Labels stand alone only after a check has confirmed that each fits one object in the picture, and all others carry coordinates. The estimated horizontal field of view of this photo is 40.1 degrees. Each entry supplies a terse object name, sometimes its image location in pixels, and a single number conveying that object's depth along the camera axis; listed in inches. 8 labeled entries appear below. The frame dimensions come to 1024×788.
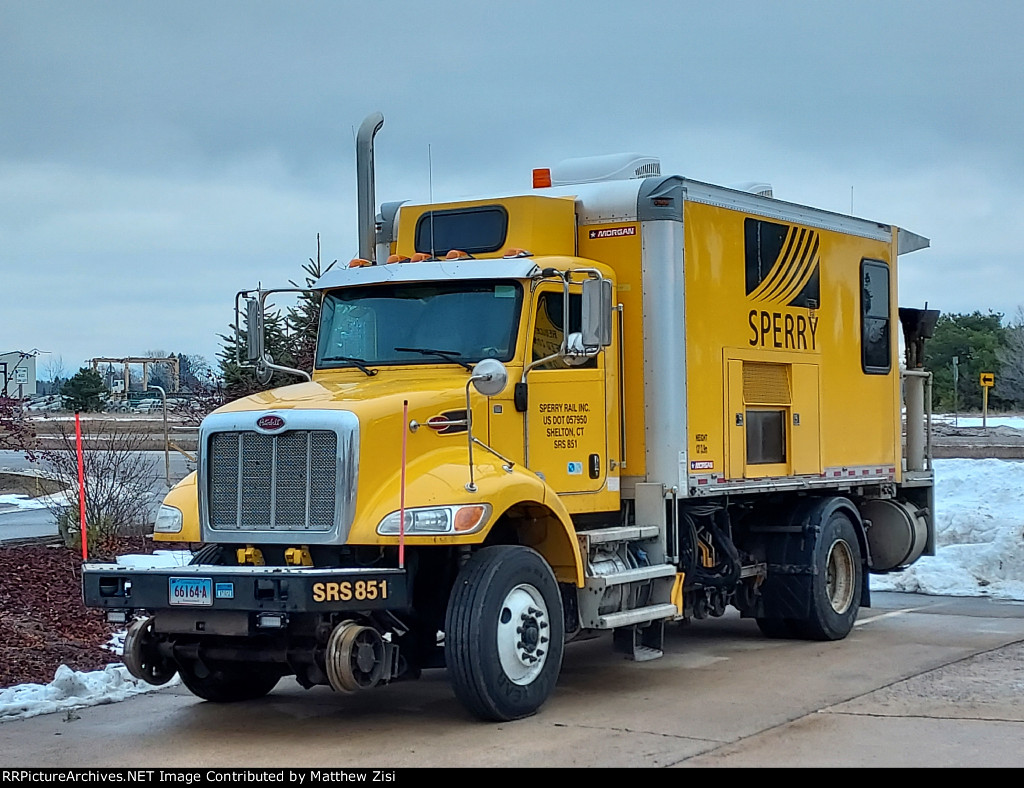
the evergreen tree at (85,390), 938.1
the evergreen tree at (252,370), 614.5
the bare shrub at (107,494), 597.9
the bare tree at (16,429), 574.9
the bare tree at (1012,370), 3321.9
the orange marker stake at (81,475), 346.9
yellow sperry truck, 345.4
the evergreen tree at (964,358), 3324.3
